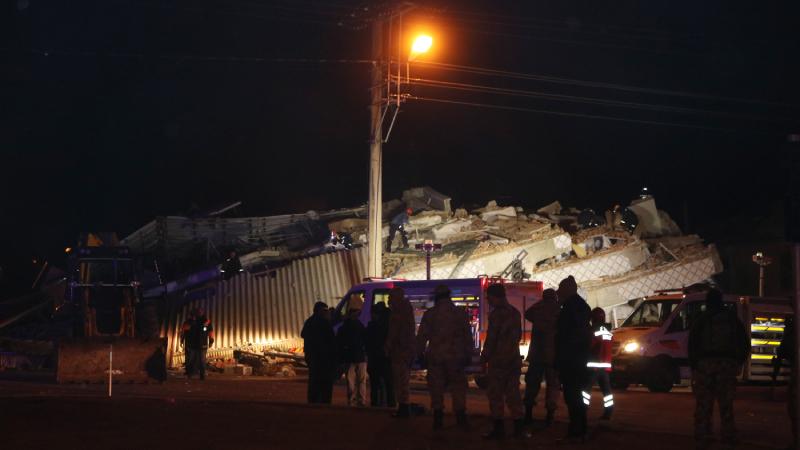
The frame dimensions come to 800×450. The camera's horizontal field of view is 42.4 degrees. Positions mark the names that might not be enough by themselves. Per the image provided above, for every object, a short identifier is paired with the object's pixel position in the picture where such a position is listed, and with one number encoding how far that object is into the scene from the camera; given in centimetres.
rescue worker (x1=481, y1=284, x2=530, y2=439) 1224
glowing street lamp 2662
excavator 2513
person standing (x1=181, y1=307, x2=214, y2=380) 2602
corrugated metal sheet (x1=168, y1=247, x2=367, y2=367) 3044
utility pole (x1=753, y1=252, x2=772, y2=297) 2919
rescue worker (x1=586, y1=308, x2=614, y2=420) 1445
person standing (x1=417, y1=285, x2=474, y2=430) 1262
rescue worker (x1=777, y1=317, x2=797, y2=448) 1126
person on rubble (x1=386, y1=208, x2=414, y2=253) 3475
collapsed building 3092
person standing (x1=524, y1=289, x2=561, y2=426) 1341
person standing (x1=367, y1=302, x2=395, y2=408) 1609
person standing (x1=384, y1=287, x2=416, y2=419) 1439
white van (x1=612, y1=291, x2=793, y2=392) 2281
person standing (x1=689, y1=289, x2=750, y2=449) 1164
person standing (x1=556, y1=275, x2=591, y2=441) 1194
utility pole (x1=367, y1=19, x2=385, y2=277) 2680
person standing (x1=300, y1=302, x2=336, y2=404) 1683
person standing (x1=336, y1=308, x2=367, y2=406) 1697
